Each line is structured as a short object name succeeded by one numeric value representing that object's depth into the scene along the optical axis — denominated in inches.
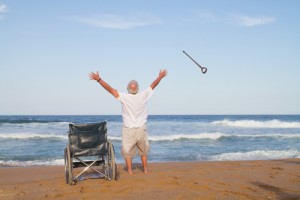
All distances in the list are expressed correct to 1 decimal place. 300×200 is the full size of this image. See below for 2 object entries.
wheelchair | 222.8
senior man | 226.5
